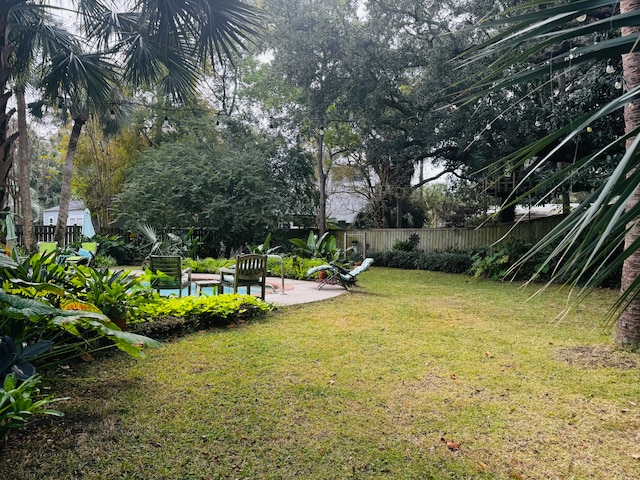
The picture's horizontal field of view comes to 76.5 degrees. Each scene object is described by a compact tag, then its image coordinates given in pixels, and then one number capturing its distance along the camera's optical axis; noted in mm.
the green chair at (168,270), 6121
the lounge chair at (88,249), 11594
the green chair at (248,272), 6427
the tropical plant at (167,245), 12883
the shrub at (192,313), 4513
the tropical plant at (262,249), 11445
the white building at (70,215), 24969
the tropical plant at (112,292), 3926
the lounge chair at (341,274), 8883
